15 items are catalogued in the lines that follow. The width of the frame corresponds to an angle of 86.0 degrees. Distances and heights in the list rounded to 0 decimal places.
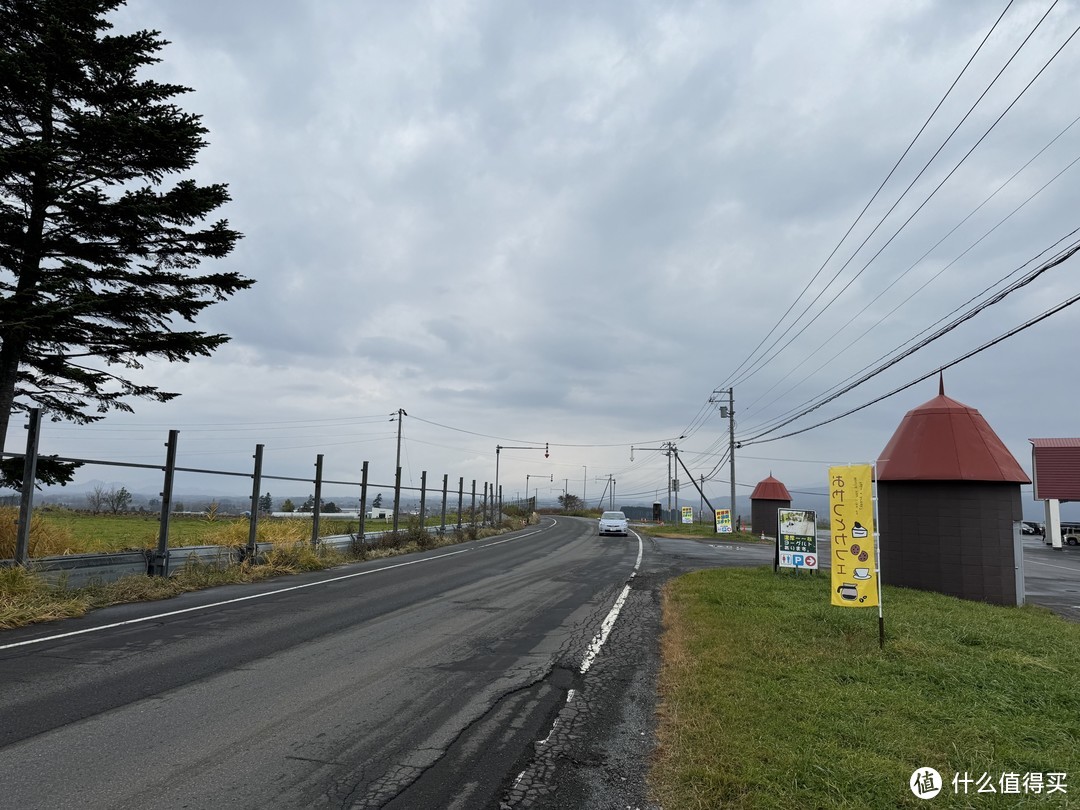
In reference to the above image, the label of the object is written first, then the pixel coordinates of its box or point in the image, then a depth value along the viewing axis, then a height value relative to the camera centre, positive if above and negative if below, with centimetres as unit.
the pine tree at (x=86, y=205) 970 +457
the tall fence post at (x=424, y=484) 2450 -69
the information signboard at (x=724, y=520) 3816 -287
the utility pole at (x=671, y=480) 6462 -58
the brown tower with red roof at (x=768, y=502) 3891 -163
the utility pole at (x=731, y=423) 4078 +392
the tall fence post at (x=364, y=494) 1886 -92
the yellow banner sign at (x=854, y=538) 721 -74
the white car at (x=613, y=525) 3500 -314
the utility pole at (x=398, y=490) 2321 -92
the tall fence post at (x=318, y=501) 1650 -104
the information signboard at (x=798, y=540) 1358 -146
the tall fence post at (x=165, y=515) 1104 -105
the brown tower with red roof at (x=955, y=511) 1148 -58
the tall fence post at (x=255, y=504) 1372 -98
